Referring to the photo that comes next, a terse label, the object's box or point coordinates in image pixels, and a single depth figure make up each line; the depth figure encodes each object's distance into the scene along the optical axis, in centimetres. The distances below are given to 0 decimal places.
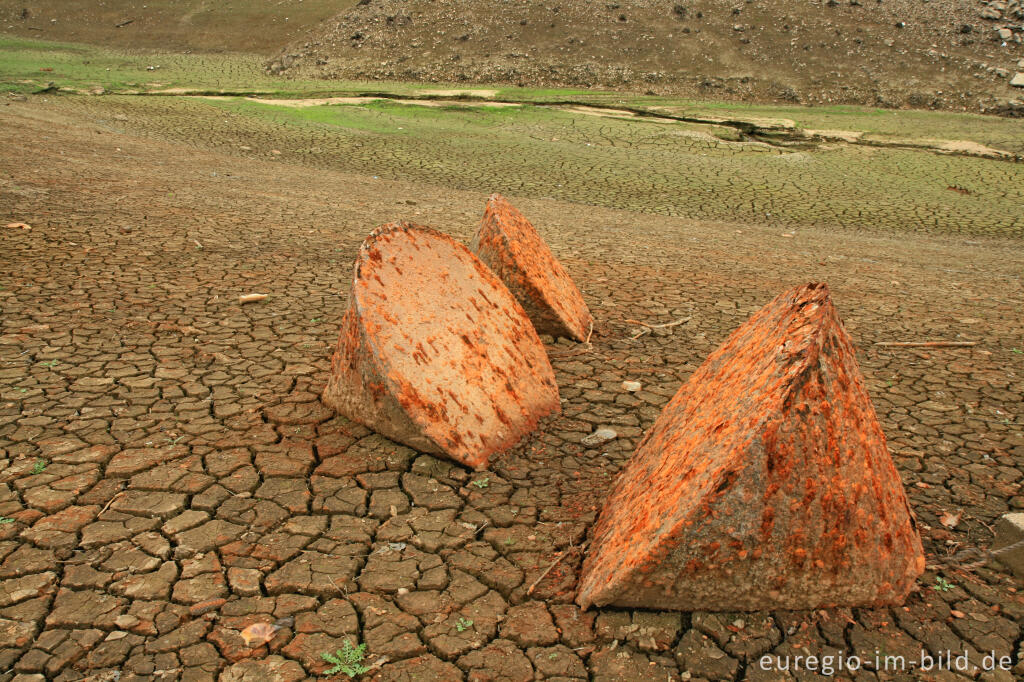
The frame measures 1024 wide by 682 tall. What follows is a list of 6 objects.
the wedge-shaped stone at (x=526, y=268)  405
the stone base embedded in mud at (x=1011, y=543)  244
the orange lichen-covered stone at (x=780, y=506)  207
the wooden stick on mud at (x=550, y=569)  233
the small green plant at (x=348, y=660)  200
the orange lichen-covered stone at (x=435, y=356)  290
